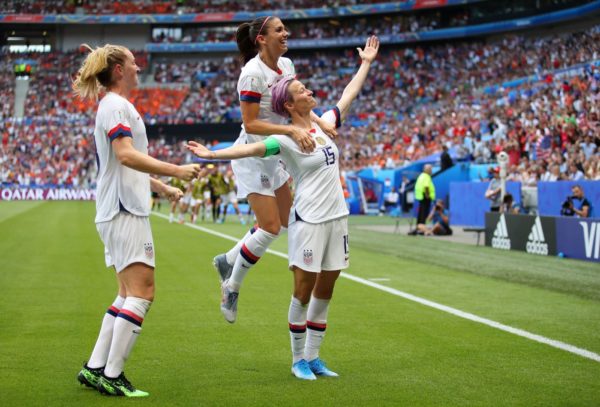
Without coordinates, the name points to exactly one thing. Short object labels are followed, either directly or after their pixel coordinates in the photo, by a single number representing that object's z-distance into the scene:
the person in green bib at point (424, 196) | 25.16
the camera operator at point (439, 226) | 24.77
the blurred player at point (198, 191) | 30.77
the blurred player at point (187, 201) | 32.03
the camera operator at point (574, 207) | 18.92
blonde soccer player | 5.73
